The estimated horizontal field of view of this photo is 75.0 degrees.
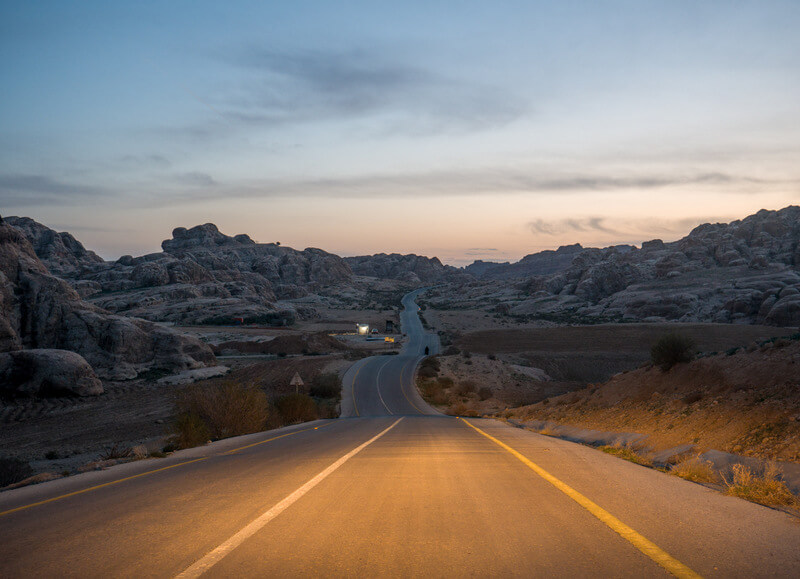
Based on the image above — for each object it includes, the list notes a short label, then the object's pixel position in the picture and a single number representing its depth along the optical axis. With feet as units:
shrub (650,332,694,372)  61.46
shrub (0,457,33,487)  43.78
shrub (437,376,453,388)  181.37
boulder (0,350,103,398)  132.26
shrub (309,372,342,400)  161.38
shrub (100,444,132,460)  44.24
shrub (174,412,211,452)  51.70
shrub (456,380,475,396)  172.66
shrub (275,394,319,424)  94.83
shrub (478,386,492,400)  163.73
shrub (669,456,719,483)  27.50
